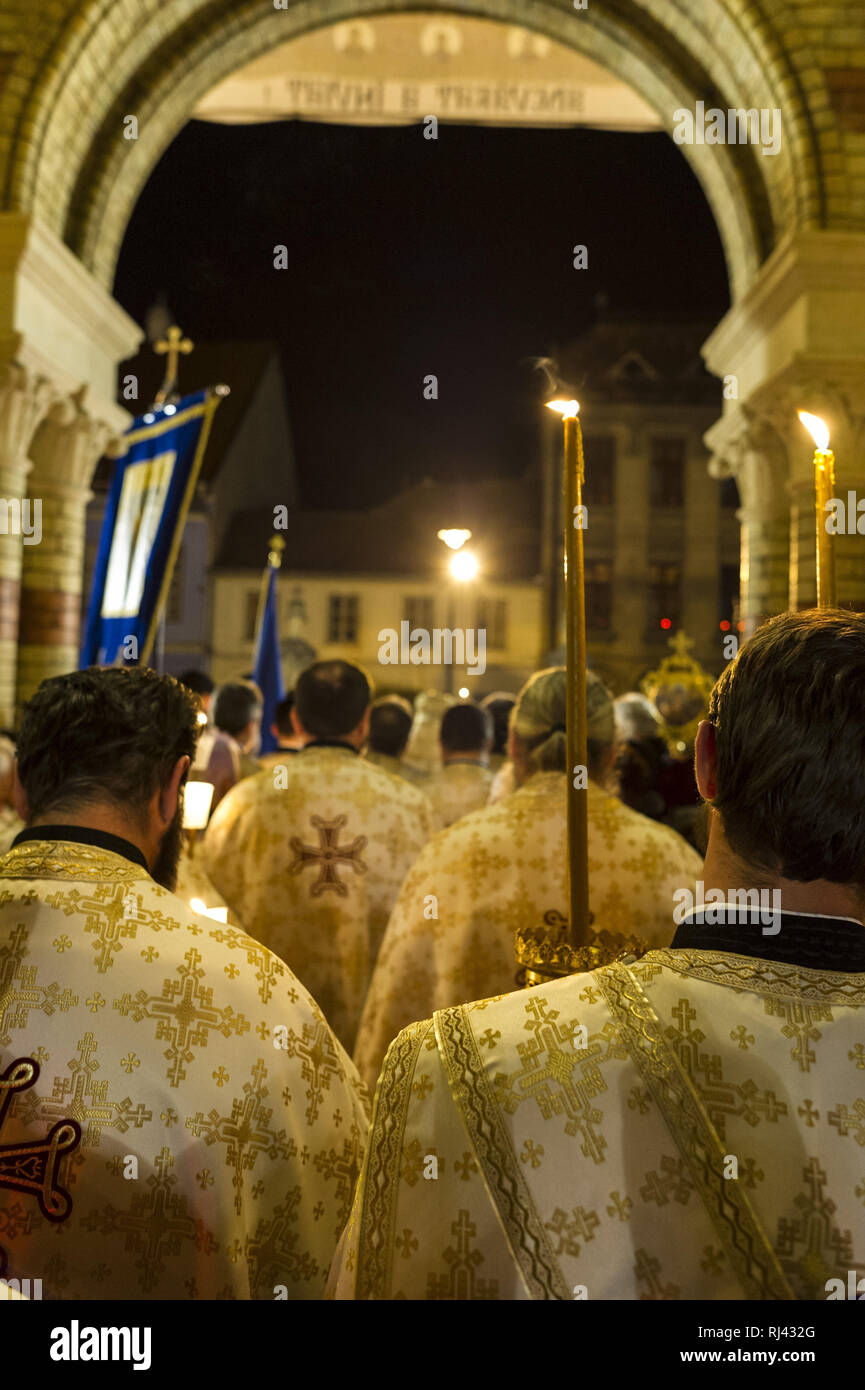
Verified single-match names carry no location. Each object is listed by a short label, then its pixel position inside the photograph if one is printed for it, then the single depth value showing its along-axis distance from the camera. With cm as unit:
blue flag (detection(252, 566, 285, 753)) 965
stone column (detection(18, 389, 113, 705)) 990
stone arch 862
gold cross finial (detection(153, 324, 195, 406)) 939
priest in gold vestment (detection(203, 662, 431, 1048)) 373
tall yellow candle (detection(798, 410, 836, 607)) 176
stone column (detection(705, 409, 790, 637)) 983
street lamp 680
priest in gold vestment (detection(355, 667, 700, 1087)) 284
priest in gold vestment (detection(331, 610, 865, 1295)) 116
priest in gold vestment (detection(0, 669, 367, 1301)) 162
